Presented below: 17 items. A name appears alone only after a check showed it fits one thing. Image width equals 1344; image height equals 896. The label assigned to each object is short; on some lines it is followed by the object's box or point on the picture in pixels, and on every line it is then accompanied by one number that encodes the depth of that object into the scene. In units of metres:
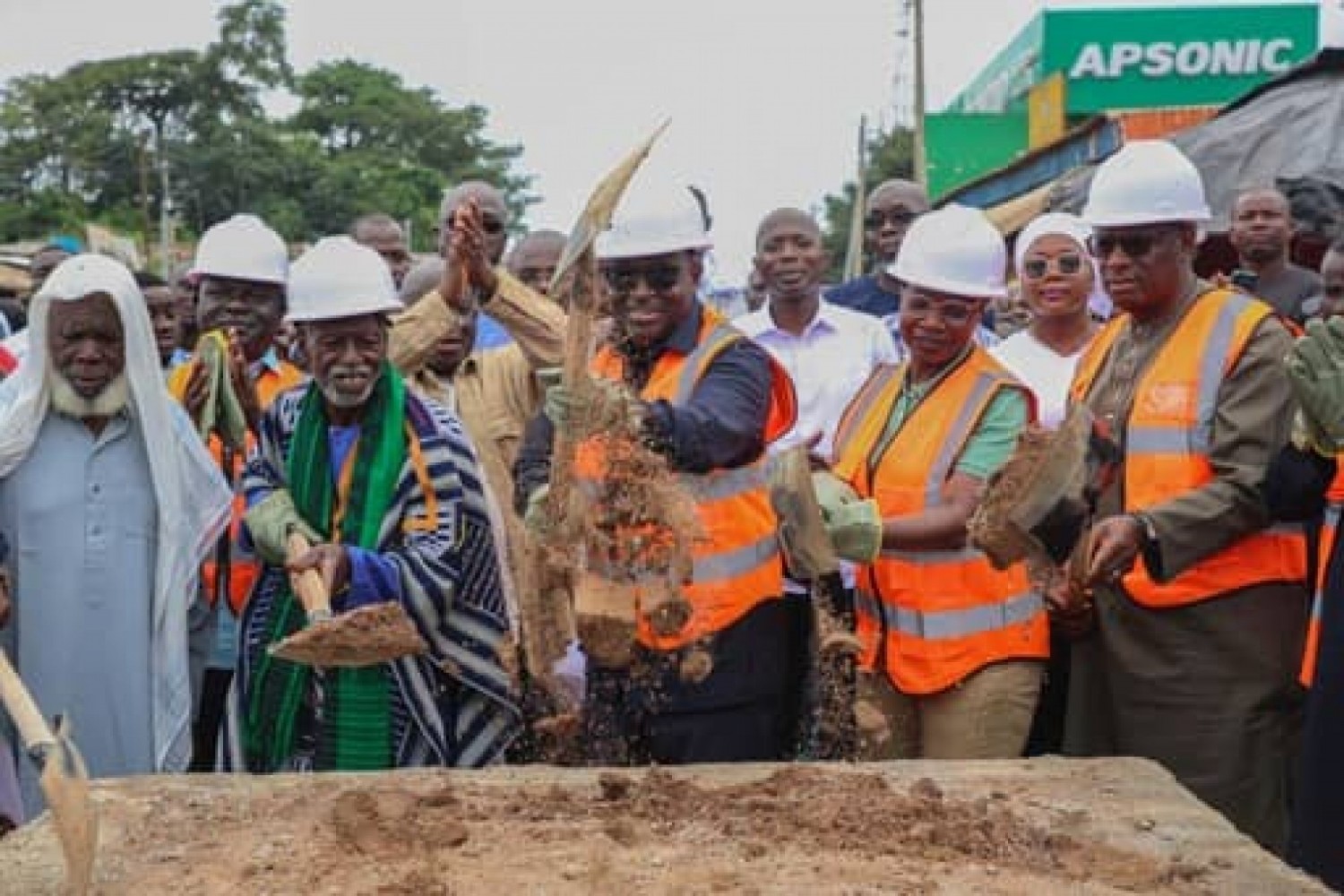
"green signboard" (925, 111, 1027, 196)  23.03
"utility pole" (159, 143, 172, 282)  25.41
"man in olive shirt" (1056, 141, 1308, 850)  3.76
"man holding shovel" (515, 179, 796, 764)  3.79
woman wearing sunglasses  5.06
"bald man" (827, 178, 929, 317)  6.11
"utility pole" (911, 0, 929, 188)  20.31
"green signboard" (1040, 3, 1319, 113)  21.81
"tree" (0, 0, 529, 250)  39.03
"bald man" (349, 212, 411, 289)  6.69
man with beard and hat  3.86
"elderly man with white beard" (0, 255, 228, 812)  4.04
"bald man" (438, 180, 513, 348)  5.39
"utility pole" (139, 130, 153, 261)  34.31
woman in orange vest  3.92
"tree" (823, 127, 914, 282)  35.66
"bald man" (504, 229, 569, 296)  5.89
